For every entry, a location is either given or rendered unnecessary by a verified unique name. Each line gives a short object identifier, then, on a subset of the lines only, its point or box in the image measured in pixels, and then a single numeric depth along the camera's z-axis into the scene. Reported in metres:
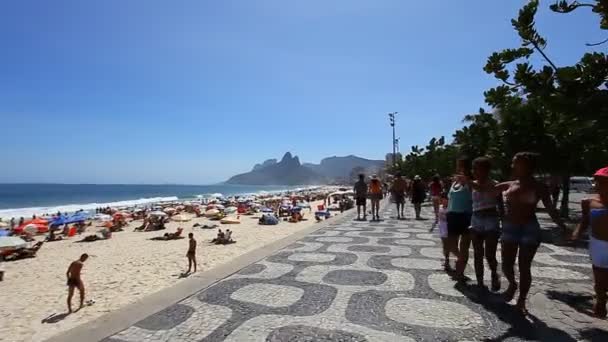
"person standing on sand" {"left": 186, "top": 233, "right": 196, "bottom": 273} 7.18
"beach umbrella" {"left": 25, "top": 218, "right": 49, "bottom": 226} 20.64
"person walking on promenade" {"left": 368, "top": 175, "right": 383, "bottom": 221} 13.21
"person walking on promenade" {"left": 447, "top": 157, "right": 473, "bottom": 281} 4.53
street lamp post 38.94
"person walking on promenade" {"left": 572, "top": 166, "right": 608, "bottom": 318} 3.00
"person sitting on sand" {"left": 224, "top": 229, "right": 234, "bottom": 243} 11.19
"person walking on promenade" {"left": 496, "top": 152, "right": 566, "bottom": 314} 3.39
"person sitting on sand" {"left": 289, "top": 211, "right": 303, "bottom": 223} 18.40
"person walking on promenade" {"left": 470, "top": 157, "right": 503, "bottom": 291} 3.94
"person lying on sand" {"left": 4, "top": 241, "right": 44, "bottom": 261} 11.02
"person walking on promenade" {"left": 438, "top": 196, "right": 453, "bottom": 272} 4.89
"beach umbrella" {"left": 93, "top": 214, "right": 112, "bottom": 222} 24.23
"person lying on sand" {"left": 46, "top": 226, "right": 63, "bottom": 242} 16.30
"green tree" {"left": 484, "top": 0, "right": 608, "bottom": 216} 3.27
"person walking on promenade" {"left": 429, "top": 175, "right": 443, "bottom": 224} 11.47
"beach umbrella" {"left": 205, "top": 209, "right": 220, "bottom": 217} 23.02
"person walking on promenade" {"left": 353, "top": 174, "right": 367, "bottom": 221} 13.25
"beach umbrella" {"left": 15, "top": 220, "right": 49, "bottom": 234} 18.20
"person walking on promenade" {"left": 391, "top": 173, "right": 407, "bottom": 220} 13.56
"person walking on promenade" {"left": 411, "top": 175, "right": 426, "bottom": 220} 12.63
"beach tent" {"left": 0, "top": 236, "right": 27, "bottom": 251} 10.73
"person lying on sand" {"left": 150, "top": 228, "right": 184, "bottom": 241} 13.59
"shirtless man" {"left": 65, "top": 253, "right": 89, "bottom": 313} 5.04
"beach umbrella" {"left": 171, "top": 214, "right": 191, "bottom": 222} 20.52
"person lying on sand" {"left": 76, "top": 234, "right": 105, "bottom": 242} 15.25
